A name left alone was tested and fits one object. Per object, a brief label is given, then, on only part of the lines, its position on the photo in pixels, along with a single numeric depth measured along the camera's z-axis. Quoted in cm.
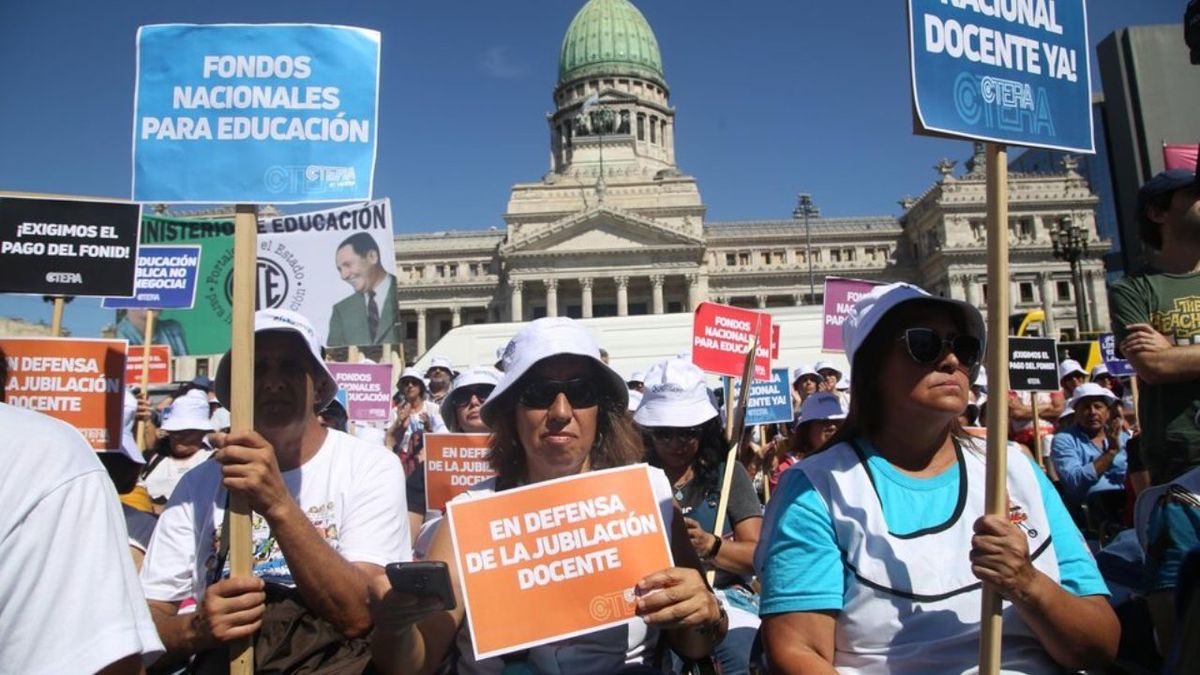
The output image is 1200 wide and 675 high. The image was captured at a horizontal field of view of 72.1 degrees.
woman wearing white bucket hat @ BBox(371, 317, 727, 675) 224
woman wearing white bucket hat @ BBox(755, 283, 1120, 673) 210
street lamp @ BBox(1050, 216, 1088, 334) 2408
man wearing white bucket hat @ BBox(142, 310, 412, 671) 229
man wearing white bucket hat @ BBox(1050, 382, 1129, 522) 660
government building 5856
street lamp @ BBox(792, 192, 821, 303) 5619
